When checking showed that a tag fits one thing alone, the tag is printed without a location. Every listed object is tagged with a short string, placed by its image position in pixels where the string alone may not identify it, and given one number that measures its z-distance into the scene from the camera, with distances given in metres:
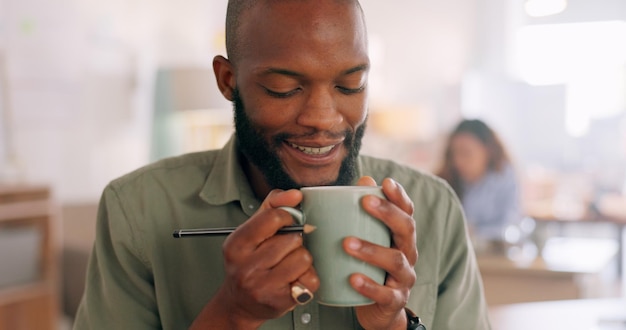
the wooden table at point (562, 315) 1.22
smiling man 0.75
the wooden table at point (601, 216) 5.10
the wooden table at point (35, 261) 3.18
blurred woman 4.03
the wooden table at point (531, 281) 2.85
